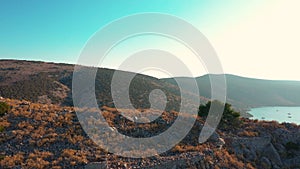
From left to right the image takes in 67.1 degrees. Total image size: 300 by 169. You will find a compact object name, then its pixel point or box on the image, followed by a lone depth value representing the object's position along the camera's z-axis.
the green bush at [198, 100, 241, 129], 28.81
